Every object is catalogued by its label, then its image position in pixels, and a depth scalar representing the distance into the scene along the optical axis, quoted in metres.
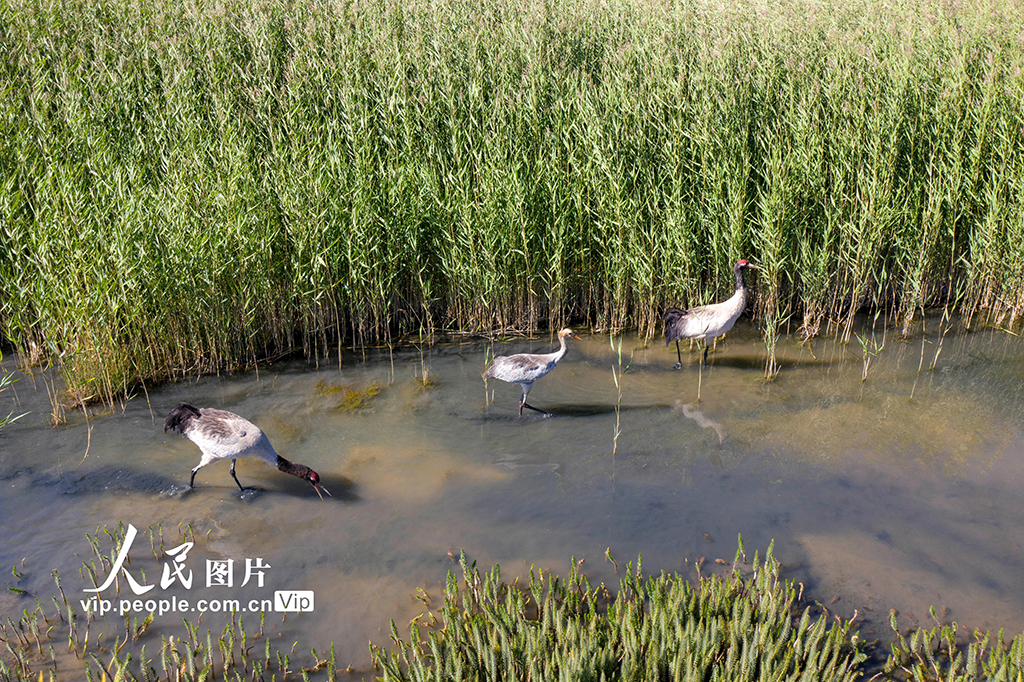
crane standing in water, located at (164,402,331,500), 6.11
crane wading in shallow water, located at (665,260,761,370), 8.27
